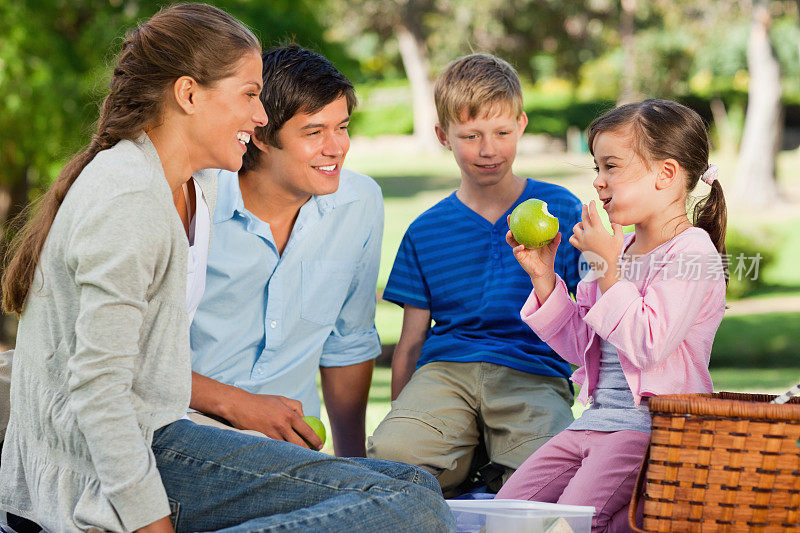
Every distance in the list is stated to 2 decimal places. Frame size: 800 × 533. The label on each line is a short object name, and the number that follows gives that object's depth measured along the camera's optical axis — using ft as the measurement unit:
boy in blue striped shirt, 13.05
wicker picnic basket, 8.64
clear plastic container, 9.65
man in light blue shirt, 12.62
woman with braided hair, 8.21
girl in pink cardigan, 10.46
